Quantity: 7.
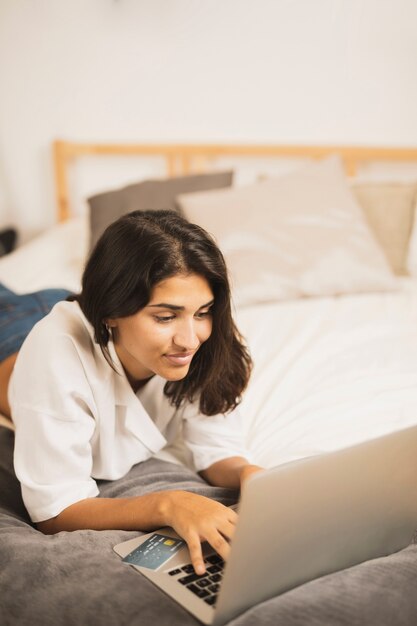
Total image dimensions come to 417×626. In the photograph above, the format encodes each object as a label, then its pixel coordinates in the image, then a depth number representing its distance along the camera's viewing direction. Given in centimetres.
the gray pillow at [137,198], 228
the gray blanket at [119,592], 70
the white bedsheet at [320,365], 130
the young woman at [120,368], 97
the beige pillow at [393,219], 240
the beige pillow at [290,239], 209
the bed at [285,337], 75
